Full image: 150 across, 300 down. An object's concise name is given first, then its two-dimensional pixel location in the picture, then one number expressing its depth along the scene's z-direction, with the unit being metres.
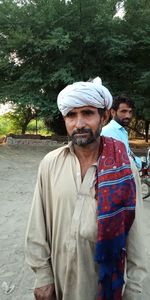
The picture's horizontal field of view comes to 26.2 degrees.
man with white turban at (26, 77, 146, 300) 1.71
